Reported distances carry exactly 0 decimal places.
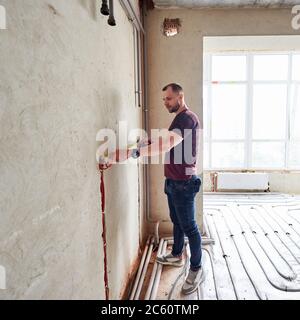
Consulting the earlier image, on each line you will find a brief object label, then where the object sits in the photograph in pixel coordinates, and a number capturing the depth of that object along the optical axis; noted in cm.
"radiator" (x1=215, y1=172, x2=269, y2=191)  480
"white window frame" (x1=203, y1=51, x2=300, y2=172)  486
